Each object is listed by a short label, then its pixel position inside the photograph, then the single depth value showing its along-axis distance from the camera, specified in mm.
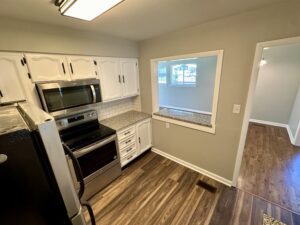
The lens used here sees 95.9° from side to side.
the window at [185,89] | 2592
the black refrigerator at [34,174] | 453
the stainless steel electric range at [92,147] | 1840
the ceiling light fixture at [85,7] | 1058
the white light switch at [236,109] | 1842
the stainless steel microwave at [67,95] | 1619
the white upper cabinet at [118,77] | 2316
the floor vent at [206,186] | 2092
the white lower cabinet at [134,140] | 2434
